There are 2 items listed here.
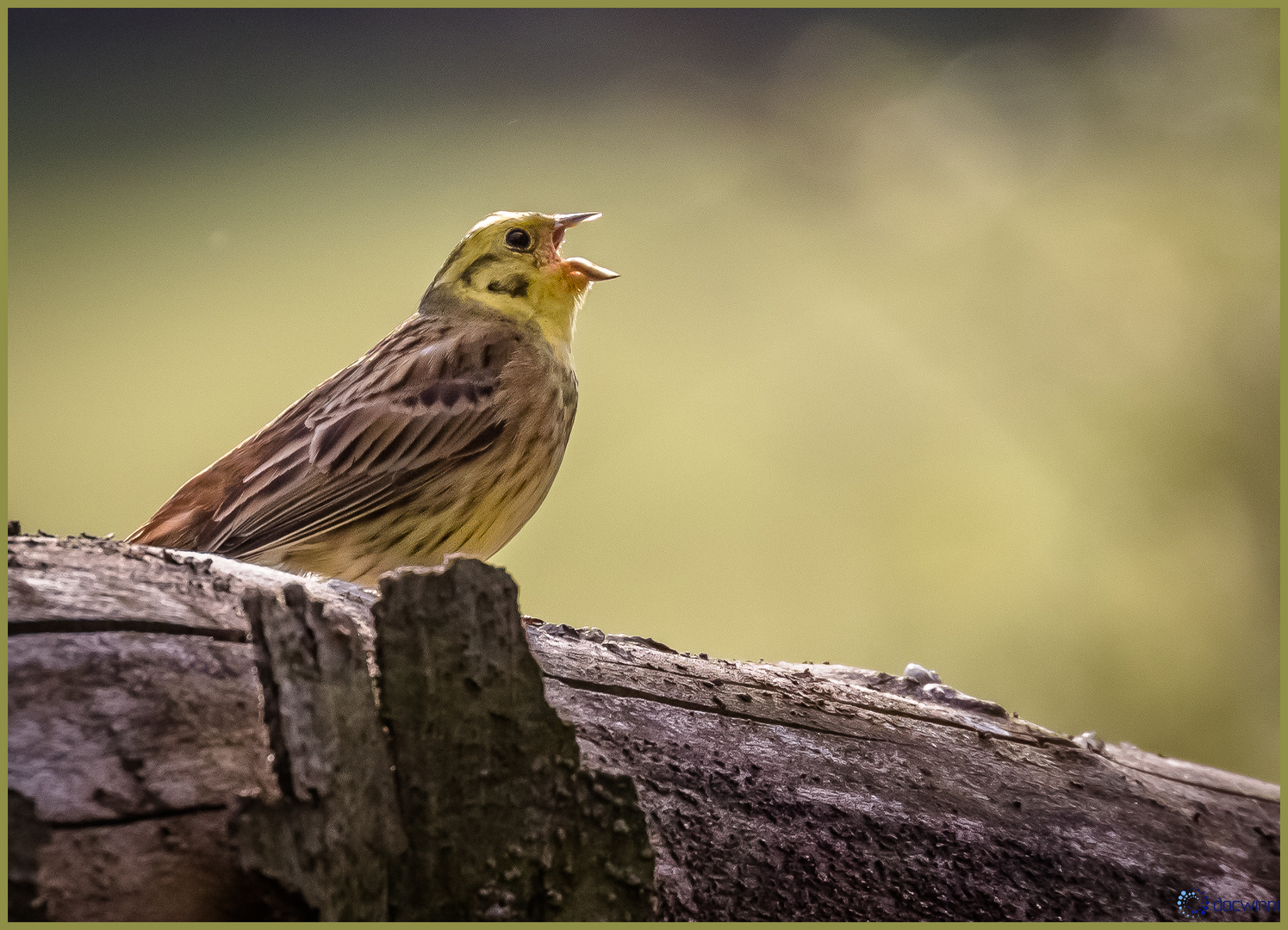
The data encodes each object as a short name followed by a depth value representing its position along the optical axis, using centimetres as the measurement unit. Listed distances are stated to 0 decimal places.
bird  538
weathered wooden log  419
